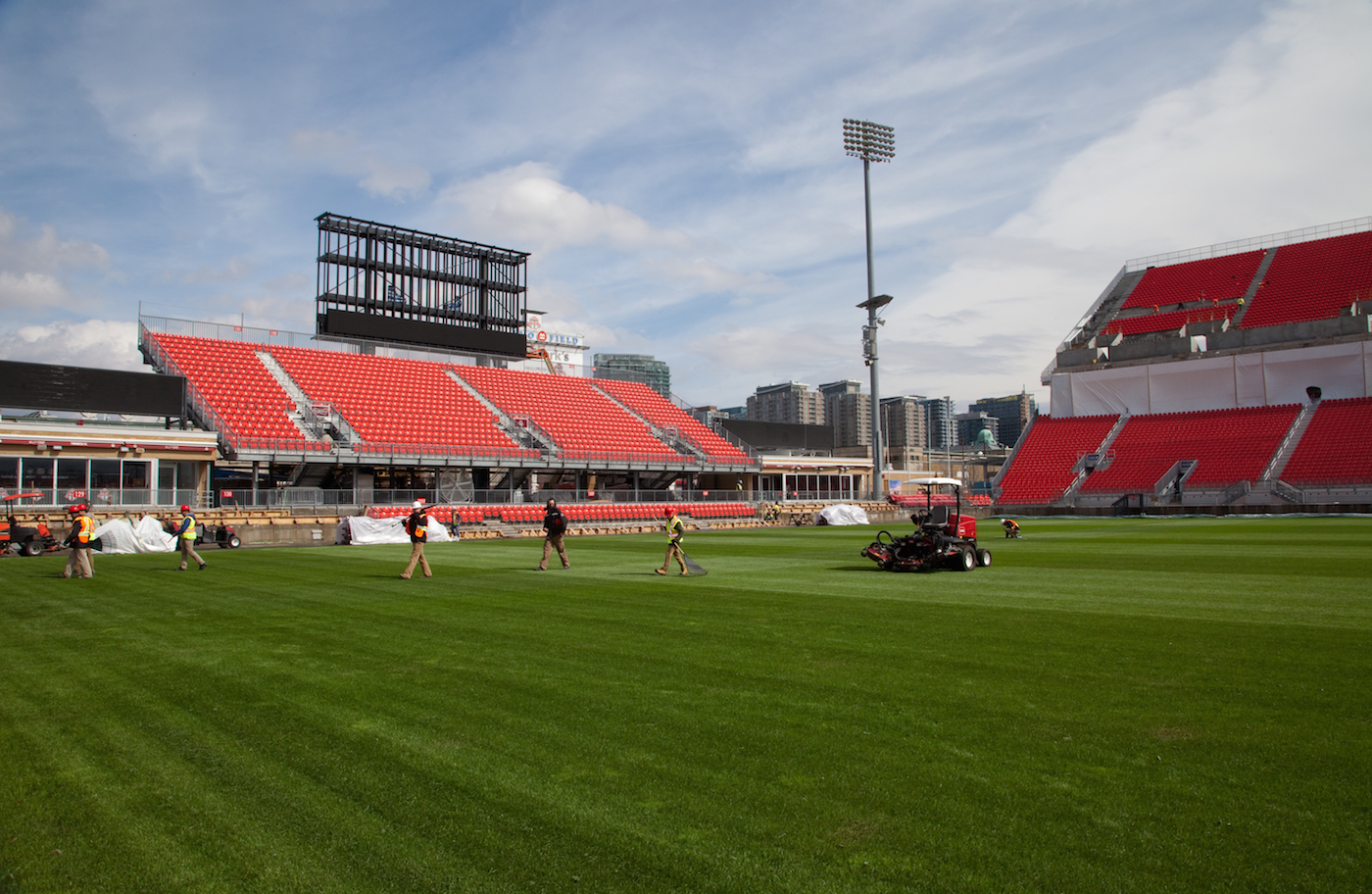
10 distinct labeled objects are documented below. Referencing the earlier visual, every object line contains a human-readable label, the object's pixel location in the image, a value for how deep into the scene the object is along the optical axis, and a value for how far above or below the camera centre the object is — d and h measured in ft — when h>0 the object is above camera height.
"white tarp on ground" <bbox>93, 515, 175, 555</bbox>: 83.35 -5.37
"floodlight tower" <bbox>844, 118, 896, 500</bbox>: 172.24 +69.94
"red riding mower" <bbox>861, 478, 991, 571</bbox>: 54.29 -5.03
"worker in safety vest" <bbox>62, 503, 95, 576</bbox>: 54.24 -3.59
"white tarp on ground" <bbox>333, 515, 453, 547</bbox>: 96.12 -5.92
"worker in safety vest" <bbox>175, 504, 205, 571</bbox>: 62.03 -3.94
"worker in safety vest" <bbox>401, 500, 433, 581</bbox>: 53.57 -3.39
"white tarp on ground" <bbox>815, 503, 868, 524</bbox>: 144.77 -7.41
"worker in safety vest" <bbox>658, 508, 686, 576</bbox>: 54.60 -4.08
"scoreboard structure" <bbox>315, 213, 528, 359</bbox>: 156.66 +37.83
